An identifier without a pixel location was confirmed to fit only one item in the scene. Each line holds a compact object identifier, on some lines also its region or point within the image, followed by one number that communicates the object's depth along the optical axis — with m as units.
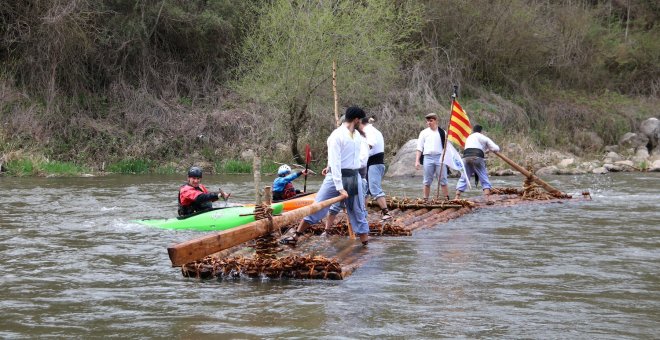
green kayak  12.79
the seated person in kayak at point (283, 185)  13.95
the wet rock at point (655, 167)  28.89
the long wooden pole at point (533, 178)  16.91
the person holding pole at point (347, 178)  10.36
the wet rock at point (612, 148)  33.69
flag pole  15.38
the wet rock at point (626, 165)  29.16
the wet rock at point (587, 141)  33.75
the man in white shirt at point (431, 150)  15.85
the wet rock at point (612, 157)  31.52
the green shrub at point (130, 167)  29.00
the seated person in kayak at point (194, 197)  12.67
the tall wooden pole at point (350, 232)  11.55
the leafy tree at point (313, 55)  27.31
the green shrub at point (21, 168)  26.27
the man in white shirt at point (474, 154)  16.97
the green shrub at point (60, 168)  26.92
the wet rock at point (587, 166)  28.86
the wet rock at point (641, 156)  30.92
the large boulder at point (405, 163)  27.52
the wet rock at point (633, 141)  34.03
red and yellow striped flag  15.59
